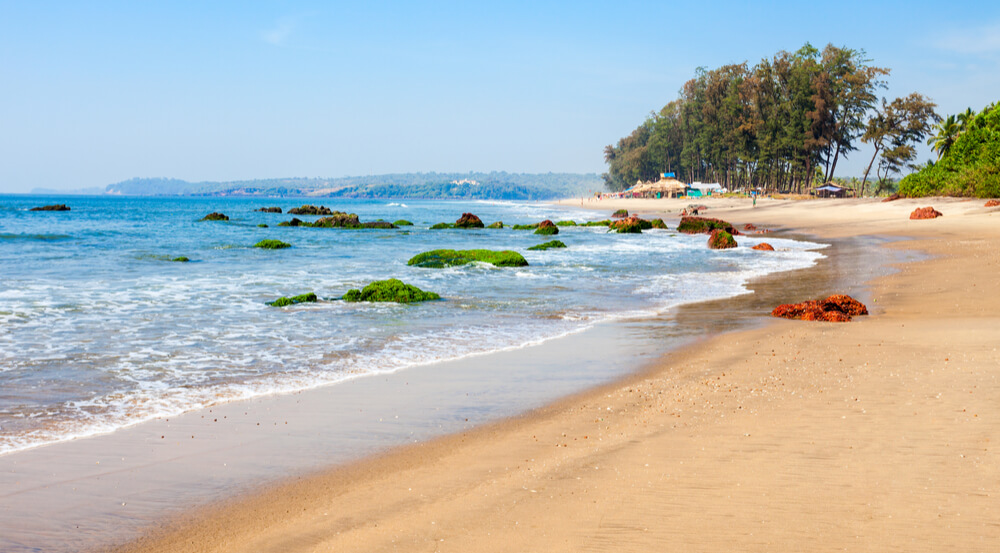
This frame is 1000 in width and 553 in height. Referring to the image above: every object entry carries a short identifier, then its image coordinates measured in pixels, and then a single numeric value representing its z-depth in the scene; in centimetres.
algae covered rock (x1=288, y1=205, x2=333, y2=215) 7475
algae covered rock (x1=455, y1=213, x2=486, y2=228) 4797
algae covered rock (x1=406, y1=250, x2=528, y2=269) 2062
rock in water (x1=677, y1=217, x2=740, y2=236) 3789
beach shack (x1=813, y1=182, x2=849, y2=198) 7638
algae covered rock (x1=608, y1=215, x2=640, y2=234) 4121
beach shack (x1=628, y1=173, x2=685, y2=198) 10750
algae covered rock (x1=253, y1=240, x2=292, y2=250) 2945
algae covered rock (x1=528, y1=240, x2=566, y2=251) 2804
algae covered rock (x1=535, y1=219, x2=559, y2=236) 3988
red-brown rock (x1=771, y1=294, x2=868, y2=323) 1034
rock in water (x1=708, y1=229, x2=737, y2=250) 2738
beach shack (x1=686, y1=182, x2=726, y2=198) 10406
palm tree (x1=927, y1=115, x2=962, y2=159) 7250
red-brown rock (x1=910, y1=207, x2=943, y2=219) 3591
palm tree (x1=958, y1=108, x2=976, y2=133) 7106
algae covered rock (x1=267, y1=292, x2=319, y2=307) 1286
